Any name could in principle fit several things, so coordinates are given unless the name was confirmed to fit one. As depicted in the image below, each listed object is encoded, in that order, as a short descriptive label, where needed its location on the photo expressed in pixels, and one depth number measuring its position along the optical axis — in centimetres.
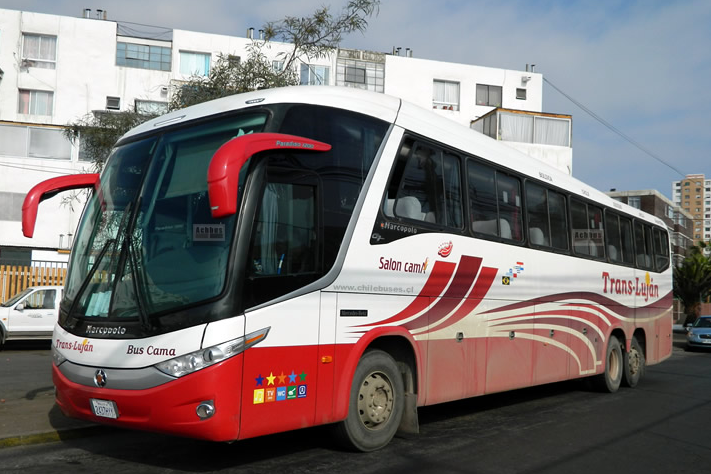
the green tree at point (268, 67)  1356
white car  1902
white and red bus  583
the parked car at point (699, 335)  2839
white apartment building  3359
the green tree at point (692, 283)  4972
